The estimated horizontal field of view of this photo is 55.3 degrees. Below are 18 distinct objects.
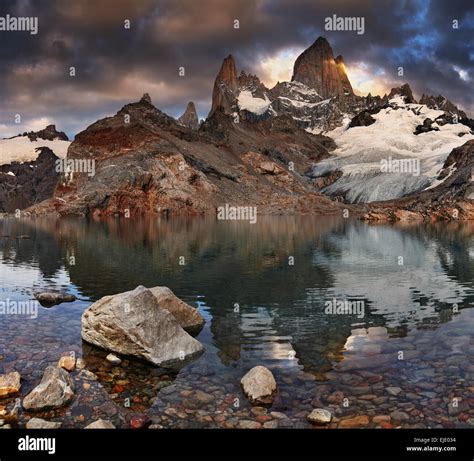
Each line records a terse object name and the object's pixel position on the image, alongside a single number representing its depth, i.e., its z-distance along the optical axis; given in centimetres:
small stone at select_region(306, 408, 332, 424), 1096
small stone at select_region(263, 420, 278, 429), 1079
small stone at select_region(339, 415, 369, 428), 1090
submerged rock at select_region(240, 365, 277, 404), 1227
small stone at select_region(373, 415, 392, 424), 1109
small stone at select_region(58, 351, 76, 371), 1451
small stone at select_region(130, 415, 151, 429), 1088
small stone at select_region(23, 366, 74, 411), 1169
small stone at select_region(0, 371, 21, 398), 1247
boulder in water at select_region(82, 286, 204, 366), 1525
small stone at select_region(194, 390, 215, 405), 1232
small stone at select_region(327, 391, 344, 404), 1219
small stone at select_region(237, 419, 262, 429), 1080
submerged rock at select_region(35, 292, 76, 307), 2403
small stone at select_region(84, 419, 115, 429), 1034
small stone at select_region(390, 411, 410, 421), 1120
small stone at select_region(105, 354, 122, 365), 1510
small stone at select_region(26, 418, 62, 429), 1063
